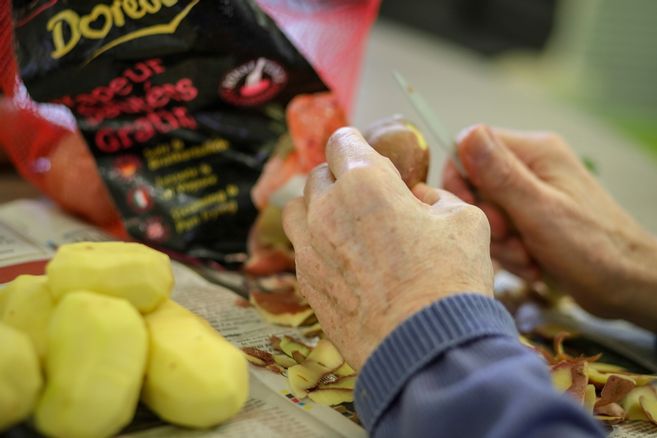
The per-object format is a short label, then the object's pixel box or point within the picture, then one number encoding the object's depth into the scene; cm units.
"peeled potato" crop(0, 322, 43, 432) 48
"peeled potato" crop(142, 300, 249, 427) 53
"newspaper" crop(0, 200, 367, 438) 57
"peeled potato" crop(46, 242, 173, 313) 54
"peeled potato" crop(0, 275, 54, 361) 54
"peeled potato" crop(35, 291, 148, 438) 49
